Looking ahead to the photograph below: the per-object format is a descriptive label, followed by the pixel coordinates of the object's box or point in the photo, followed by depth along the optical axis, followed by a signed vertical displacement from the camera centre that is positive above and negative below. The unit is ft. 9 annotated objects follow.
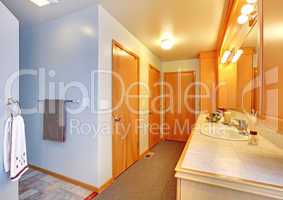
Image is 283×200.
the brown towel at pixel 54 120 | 6.88 -0.98
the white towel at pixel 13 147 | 3.73 -1.19
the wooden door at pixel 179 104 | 14.03 -0.47
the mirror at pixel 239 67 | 4.57 +1.26
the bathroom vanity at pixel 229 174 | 2.21 -1.20
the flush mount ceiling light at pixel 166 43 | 9.21 +3.41
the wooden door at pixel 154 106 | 12.12 -0.63
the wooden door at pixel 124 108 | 7.29 -0.47
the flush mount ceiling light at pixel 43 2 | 5.77 +3.72
